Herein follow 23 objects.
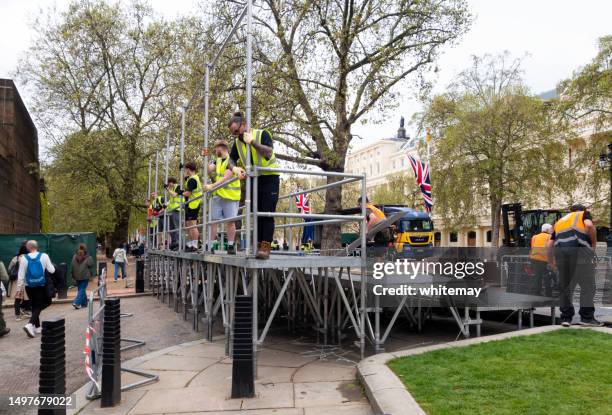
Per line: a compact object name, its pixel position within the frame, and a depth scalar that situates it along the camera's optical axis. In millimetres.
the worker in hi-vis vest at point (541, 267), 8922
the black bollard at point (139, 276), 19859
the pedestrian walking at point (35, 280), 10852
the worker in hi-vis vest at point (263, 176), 7121
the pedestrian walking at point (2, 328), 11227
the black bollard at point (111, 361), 6008
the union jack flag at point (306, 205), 23772
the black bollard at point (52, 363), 4738
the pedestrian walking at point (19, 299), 11993
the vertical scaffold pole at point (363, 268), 7613
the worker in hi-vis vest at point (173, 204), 13736
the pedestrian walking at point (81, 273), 15281
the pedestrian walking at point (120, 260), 24859
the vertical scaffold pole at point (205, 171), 9728
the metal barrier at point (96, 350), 5949
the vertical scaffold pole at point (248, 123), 6832
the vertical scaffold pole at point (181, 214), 12211
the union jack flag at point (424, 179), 23359
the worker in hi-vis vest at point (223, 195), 9422
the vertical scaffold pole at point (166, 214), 14484
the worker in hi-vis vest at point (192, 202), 11250
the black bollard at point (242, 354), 6016
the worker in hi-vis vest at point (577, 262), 8320
